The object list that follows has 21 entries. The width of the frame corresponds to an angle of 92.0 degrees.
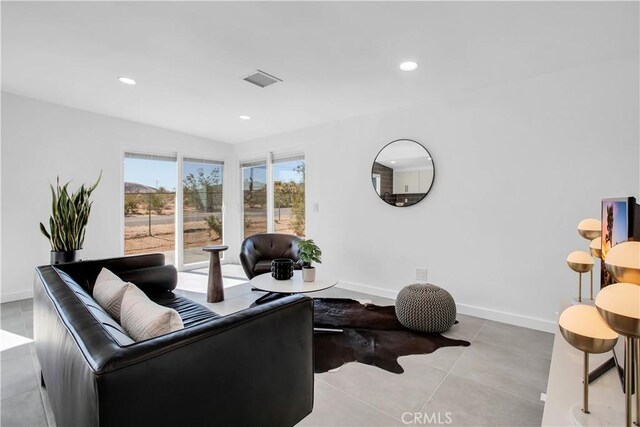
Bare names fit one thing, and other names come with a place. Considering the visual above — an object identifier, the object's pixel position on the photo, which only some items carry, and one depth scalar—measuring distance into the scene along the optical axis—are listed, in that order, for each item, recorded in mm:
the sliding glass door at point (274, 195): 5020
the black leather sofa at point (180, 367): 840
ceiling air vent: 2944
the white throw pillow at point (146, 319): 1160
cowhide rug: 2297
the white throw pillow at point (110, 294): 1548
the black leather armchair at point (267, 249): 3771
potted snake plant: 3332
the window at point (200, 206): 5406
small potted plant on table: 2969
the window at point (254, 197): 5652
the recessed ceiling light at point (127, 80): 3160
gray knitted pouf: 2672
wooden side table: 3582
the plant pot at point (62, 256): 3303
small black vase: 3008
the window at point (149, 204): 4746
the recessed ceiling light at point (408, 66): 2656
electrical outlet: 3553
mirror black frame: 3475
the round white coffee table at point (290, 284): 2674
